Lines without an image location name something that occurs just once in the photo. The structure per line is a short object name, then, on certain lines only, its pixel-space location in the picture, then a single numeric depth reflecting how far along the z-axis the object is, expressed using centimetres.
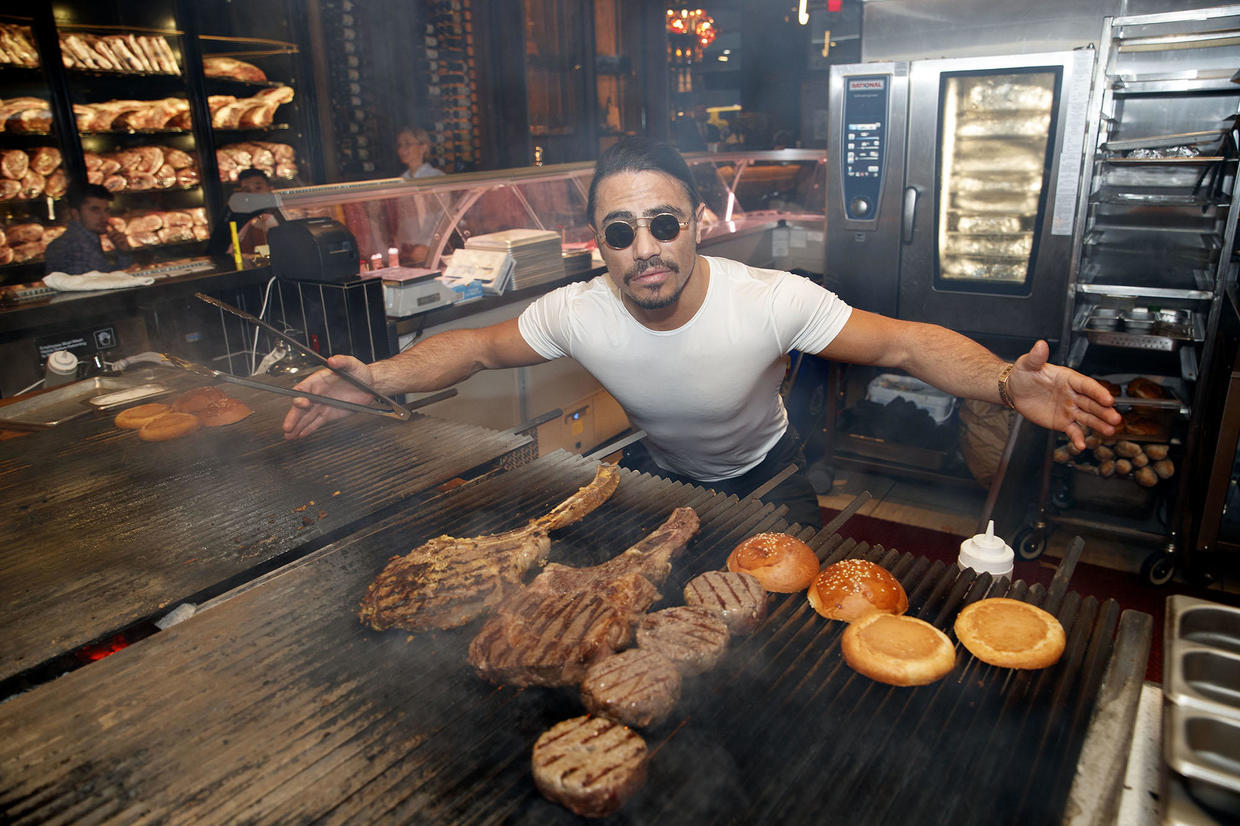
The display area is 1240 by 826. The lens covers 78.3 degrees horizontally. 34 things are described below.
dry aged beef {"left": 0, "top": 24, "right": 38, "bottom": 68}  588
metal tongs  252
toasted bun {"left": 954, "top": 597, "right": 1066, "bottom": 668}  153
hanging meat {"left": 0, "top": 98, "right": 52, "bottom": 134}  594
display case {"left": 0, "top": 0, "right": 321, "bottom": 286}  615
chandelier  1096
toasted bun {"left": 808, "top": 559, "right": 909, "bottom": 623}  171
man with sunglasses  269
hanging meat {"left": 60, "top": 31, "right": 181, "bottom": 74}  639
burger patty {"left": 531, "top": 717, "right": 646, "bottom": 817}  122
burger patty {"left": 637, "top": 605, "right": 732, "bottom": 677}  155
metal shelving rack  407
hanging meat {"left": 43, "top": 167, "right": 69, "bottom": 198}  632
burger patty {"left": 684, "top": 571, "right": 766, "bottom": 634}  167
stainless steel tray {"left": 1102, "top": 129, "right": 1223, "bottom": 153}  400
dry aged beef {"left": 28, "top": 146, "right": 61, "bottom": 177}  623
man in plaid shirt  579
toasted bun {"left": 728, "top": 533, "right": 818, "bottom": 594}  181
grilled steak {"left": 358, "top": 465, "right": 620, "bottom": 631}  171
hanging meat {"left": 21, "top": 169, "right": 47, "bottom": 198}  617
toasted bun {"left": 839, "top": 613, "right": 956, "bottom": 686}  149
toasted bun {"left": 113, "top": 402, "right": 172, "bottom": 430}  288
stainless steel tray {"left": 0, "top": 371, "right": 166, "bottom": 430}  294
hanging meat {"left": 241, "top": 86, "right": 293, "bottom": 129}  750
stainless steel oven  482
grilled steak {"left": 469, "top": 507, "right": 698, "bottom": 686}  154
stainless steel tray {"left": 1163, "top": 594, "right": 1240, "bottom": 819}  114
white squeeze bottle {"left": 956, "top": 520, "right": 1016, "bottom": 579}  191
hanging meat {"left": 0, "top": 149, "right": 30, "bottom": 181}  604
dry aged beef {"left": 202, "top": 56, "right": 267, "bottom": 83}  723
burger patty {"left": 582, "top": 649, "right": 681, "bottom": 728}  140
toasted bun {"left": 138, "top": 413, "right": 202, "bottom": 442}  276
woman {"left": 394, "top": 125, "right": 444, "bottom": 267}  574
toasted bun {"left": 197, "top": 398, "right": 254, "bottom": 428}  293
